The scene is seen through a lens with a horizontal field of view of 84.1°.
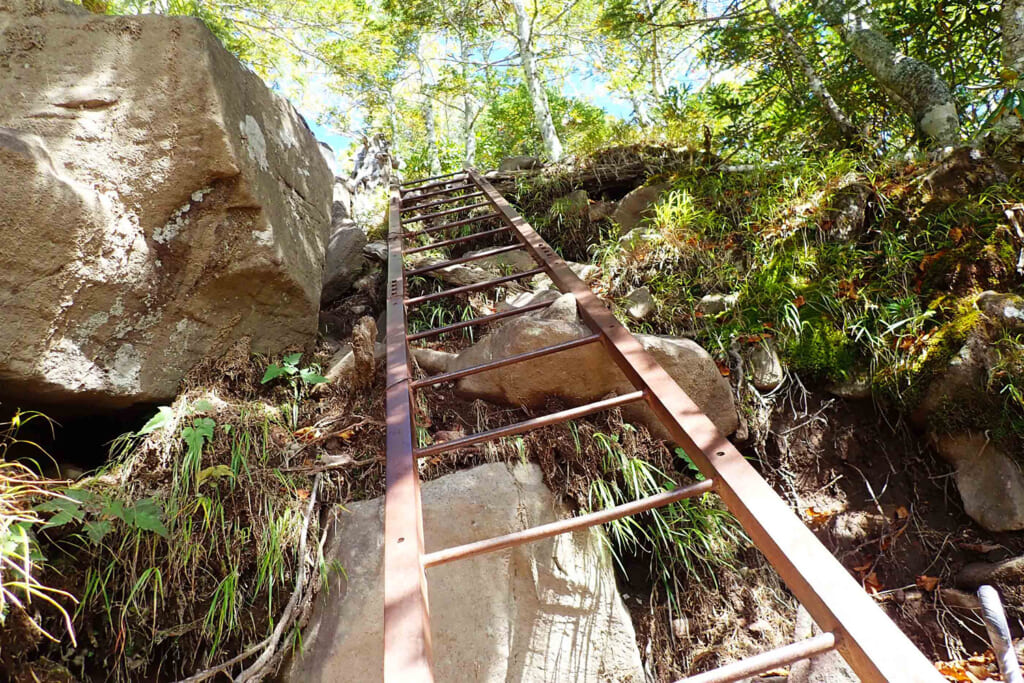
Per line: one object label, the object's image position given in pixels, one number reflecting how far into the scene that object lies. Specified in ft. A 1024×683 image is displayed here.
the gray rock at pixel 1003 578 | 6.61
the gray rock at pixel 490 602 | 5.97
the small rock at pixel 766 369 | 8.75
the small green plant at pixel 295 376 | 8.46
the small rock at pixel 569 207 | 14.07
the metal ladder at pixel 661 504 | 3.11
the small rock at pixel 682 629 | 6.88
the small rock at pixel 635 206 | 13.06
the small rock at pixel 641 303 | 10.02
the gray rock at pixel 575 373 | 8.02
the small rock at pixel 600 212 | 13.79
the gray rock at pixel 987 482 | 6.98
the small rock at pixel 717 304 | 9.60
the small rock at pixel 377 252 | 13.25
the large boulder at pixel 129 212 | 6.42
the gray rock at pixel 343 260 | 12.50
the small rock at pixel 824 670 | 6.07
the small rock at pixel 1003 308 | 7.48
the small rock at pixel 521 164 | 16.55
